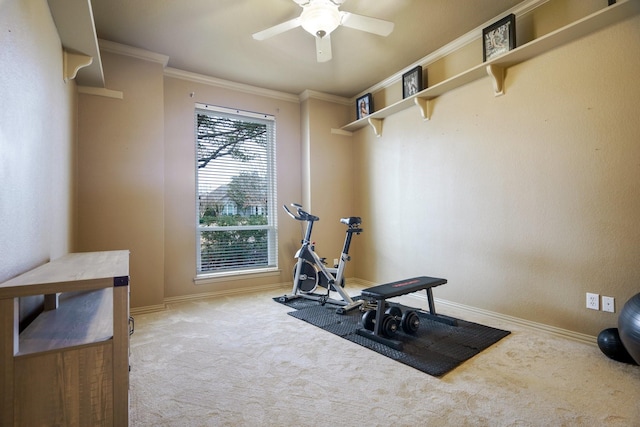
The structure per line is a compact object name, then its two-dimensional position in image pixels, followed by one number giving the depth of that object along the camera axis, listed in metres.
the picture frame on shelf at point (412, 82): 3.72
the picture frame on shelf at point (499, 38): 2.81
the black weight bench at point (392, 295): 2.52
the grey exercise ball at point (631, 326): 1.76
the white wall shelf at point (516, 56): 2.25
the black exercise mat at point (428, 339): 2.21
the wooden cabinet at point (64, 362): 1.11
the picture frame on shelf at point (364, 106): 4.54
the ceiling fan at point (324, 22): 2.33
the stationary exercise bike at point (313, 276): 3.58
